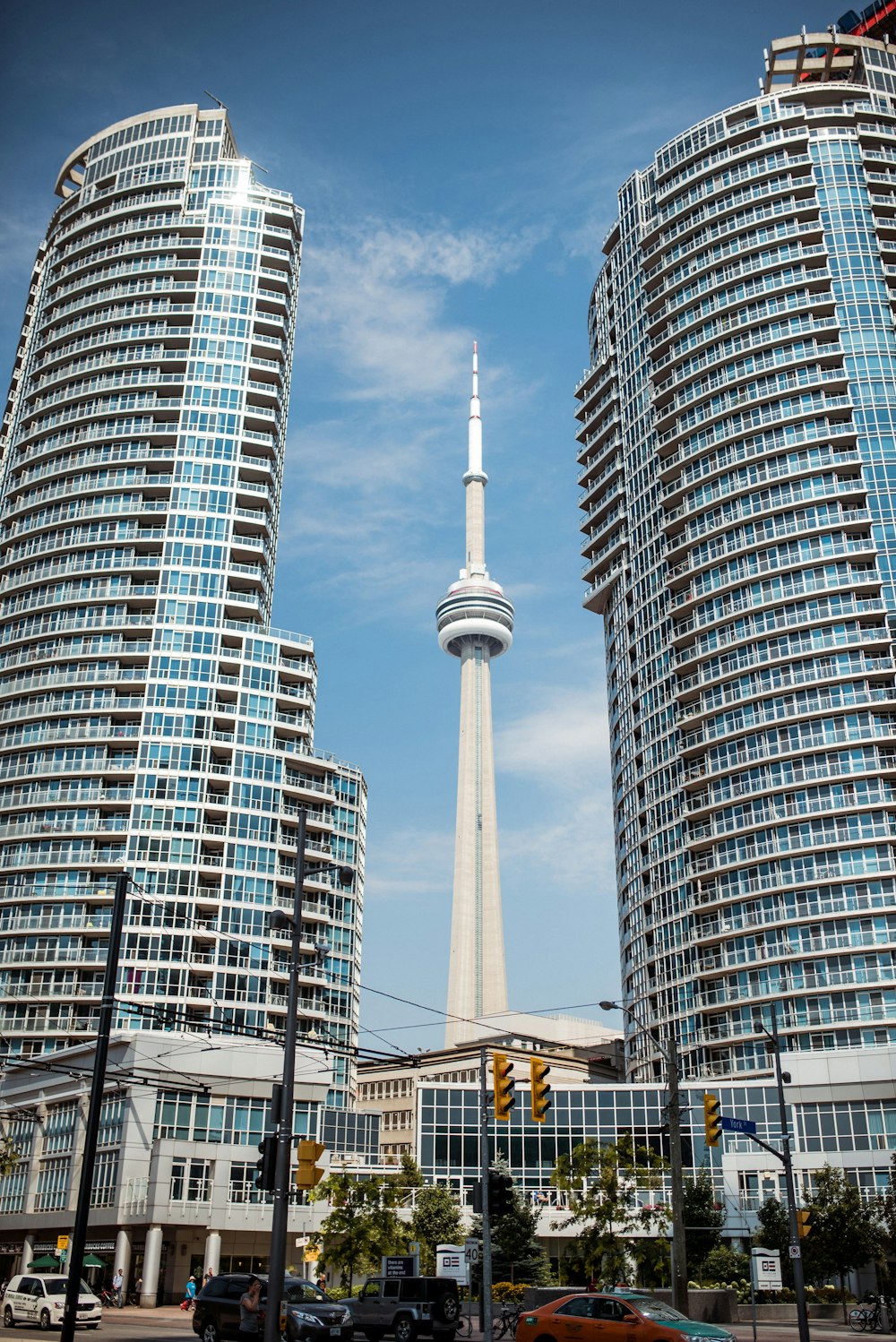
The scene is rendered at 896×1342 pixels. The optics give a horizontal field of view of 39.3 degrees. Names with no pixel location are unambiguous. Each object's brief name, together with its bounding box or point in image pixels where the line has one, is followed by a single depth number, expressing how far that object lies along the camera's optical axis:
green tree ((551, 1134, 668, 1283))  49.24
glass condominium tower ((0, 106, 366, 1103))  90.69
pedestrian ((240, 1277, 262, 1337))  28.81
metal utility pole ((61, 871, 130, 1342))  24.26
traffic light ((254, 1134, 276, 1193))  26.12
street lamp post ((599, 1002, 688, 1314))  36.25
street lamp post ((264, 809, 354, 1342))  24.61
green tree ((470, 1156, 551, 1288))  65.62
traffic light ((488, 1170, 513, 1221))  31.83
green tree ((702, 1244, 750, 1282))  62.00
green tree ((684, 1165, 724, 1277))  66.31
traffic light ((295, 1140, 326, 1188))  26.66
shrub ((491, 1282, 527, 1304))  51.44
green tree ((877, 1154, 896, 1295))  51.34
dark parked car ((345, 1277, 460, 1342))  37.41
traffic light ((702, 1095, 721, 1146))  37.78
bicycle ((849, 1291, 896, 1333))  47.09
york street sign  40.69
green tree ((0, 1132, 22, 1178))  64.50
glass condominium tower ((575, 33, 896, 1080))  83.81
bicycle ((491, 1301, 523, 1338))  40.28
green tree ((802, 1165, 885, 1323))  54.97
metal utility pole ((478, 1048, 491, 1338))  30.83
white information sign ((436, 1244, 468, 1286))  44.06
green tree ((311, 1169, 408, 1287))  53.53
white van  39.38
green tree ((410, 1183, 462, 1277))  68.38
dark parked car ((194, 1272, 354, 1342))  32.66
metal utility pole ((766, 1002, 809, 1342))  34.09
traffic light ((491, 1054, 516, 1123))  32.03
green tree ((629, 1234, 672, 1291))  51.62
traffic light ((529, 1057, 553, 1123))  32.84
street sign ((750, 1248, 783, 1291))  38.97
